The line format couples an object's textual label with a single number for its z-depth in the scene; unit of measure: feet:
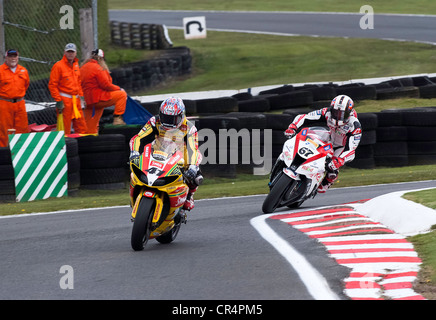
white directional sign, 109.81
